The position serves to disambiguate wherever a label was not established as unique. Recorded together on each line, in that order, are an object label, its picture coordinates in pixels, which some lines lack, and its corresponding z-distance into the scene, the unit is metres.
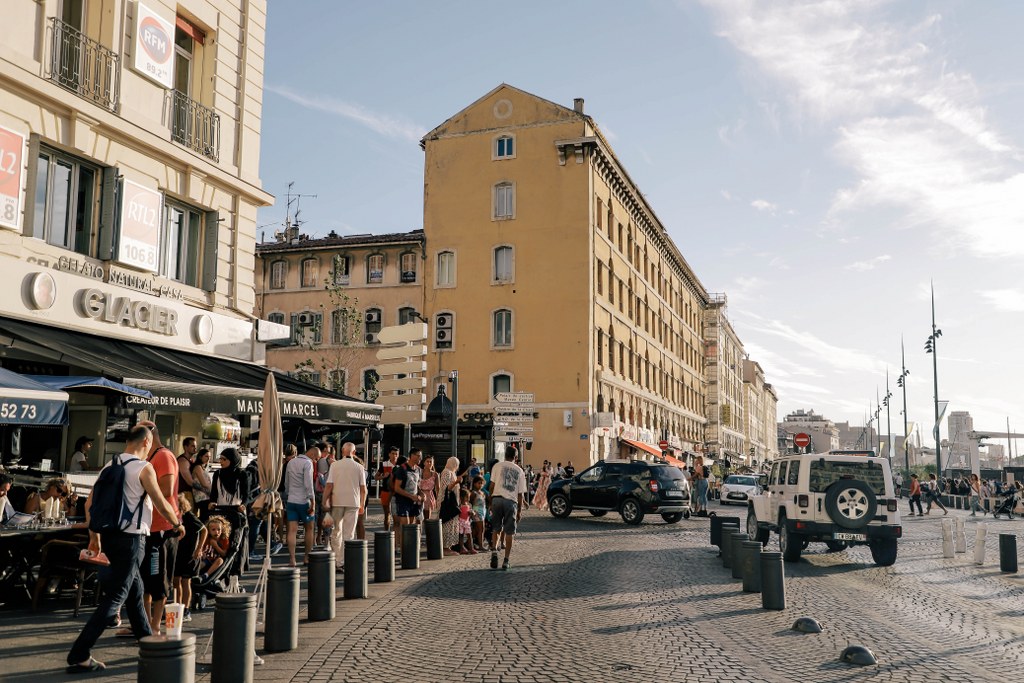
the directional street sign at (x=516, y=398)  26.45
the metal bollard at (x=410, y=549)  13.72
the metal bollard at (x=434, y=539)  14.99
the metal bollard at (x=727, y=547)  13.99
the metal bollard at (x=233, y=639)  6.36
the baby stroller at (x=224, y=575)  9.09
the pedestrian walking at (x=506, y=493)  13.95
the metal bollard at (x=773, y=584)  10.33
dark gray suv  24.08
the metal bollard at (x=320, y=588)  9.15
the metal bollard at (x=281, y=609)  7.74
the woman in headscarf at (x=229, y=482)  11.80
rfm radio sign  15.43
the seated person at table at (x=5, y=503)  10.14
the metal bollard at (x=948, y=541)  18.10
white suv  15.27
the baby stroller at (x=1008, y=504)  35.69
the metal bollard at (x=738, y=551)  12.09
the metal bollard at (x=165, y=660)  5.25
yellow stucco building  41.31
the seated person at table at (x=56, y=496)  11.23
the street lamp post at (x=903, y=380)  75.94
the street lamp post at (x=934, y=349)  52.21
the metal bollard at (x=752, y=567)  11.61
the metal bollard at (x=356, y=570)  10.55
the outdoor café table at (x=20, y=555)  9.34
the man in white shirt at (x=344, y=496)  13.02
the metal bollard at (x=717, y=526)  16.21
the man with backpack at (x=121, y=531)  6.91
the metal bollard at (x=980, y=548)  16.62
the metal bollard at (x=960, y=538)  18.77
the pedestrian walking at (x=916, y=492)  35.66
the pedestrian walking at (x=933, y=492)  38.24
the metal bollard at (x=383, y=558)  12.04
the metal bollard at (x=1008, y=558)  15.50
